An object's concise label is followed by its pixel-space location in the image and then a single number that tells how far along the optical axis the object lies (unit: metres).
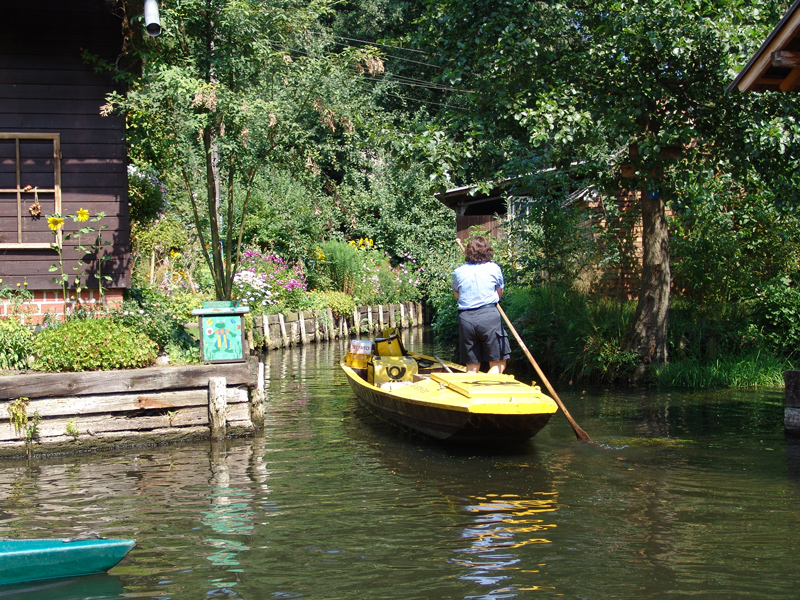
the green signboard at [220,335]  8.64
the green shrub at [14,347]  8.21
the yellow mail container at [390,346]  10.91
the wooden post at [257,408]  8.74
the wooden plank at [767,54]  6.53
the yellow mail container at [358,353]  10.78
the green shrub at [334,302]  19.88
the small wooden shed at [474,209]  22.87
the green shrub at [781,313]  11.29
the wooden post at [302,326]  18.50
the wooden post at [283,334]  17.80
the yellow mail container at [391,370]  9.56
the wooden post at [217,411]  8.28
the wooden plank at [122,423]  7.79
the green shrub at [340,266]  21.62
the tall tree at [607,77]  9.48
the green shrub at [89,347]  8.05
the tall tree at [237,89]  8.95
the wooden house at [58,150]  9.60
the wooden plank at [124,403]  7.77
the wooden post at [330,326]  19.59
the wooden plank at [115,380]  7.66
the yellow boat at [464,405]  7.07
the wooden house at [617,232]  13.23
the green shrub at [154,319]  9.14
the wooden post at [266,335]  17.25
